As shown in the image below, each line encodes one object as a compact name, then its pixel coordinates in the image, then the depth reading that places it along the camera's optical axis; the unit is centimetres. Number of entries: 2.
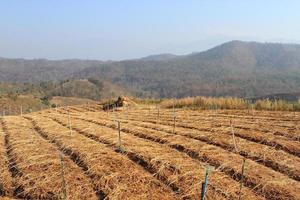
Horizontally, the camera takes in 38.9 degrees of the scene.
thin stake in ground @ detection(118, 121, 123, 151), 903
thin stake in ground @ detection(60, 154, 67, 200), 650
